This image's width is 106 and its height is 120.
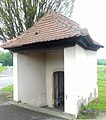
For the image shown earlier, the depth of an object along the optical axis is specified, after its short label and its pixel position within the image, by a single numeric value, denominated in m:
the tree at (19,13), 8.80
